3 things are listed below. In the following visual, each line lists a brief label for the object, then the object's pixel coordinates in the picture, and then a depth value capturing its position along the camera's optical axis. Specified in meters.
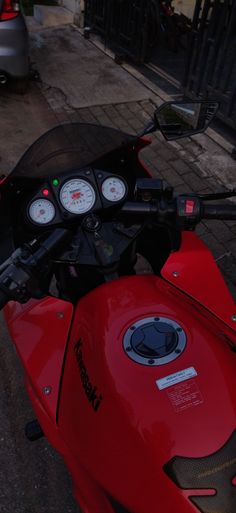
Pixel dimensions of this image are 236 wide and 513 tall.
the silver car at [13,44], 5.65
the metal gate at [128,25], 6.96
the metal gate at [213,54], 5.23
